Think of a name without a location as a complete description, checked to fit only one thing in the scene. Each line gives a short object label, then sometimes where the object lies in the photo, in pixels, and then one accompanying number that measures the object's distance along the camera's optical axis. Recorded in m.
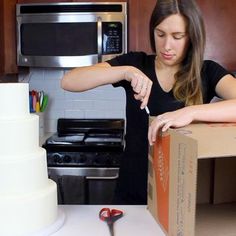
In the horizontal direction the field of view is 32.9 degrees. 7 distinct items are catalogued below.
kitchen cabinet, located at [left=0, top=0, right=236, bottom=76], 2.34
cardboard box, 0.78
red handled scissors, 1.04
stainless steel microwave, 2.28
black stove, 2.27
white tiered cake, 0.94
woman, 1.31
